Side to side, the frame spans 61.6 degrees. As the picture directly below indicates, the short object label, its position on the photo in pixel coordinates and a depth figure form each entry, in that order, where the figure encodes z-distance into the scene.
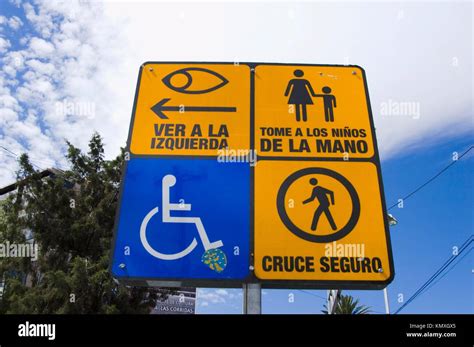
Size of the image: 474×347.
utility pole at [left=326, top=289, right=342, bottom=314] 8.59
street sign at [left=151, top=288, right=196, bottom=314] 31.41
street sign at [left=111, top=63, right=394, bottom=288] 2.84
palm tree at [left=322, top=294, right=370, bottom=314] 28.38
